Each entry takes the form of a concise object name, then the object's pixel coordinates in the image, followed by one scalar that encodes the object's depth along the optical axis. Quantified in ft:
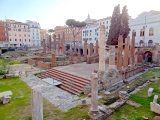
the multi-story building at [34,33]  216.02
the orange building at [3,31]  165.58
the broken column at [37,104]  15.51
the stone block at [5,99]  27.78
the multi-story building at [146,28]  95.09
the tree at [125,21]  95.14
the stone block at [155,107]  22.25
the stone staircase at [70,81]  36.54
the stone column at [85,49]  72.68
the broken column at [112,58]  41.46
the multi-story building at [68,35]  211.41
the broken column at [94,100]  21.15
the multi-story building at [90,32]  167.32
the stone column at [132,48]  54.39
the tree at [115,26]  95.20
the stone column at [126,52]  47.56
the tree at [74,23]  147.46
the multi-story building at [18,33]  177.41
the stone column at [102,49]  36.44
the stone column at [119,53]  43.61
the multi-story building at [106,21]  158.27
